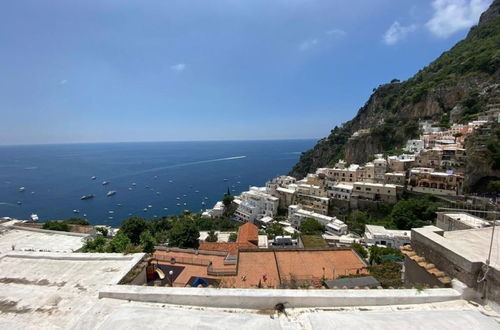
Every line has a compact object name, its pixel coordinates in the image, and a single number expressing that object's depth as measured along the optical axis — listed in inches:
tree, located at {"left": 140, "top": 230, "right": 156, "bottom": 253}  624.3
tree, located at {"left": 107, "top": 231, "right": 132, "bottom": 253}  401.3
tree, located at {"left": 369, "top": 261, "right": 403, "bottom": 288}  476.1
